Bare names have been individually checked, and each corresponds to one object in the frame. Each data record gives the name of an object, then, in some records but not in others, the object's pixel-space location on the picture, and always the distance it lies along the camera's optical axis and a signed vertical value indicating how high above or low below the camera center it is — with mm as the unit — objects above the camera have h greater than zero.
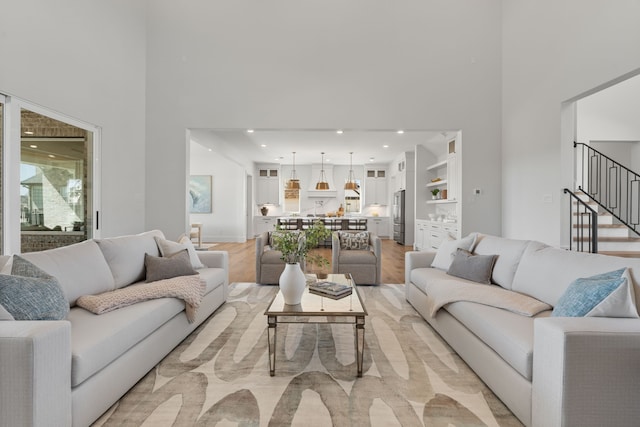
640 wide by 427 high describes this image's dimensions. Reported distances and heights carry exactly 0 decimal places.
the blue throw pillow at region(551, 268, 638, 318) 1671 -468
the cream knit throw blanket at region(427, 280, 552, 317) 2279 -676
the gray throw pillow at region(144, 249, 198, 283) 3047 -554
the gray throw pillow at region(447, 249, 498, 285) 3115 -557
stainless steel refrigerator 9617 -213
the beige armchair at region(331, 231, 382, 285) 4797 -798
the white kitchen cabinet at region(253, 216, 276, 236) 11227 -483
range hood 11633 +1141
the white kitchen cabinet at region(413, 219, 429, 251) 7756 -634
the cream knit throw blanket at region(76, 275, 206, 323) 2277 -666
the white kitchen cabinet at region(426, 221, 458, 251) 6375 -428
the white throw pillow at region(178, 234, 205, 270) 3638 -512
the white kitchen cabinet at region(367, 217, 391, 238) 11344 -540
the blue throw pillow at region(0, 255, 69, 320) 1688 -471
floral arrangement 2775 -275
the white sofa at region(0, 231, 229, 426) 1389 -736
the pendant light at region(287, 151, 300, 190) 9830 +786
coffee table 2295 -746
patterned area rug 1826 -1165
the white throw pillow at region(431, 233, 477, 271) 3617 -451
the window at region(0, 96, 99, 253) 3023 +323
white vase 2572 -605
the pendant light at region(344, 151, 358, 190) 9969 +1167
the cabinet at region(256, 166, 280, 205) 11516 +874
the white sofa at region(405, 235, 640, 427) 1487 -752
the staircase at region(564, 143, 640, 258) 4438 +152
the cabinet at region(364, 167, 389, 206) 11516 +746
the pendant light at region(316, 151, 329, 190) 10258 +973
